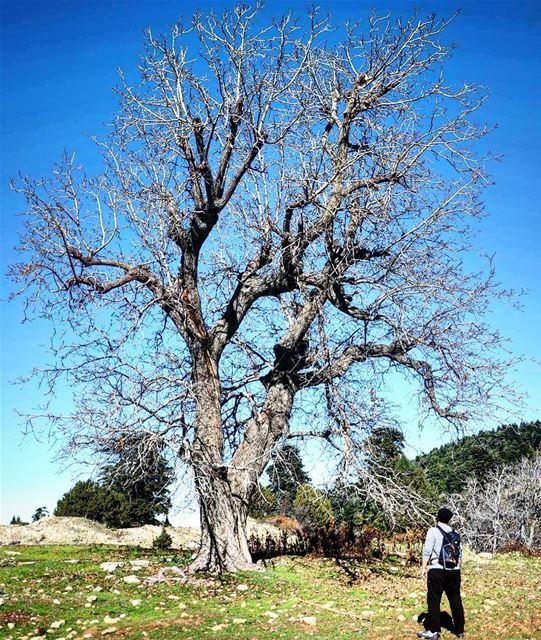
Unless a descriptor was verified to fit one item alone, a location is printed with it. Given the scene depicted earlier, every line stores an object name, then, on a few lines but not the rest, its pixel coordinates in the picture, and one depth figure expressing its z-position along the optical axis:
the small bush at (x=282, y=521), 22.40
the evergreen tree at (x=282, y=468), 12.28
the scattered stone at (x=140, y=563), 11.93
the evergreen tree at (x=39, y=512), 37.79
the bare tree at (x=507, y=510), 32.22
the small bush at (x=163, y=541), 17.05
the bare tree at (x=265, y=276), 11.86
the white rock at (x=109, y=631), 7.98
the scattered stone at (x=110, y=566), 11.51
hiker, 8.07
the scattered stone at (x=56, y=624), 8.25
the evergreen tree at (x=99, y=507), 35.30
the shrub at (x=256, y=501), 12.63
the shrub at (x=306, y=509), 11.86
